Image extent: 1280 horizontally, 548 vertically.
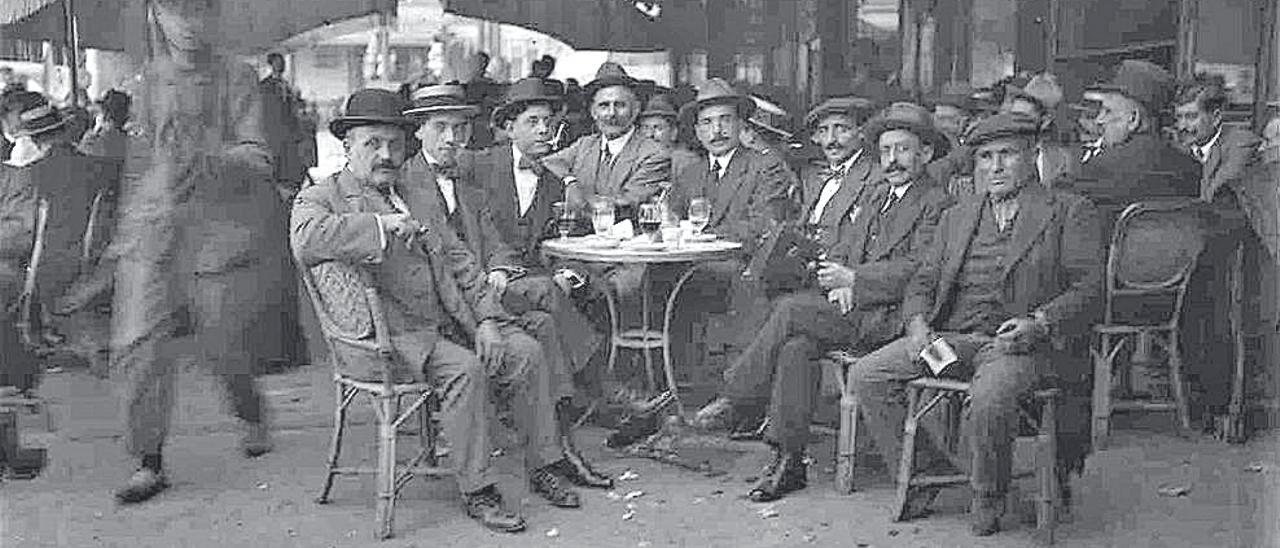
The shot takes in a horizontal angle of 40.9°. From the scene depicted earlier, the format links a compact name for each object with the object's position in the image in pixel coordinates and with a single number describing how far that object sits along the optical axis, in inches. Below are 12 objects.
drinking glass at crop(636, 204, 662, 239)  222.5
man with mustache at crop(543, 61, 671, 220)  224.4
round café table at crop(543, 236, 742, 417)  210.8
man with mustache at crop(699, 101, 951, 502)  197.6
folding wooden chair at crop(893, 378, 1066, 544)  182.7
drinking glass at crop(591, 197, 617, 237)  223.3
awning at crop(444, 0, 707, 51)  190.7
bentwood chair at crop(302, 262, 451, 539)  185.9
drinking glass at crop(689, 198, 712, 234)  222.2
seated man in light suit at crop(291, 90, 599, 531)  183.8
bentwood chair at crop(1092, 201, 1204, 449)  197.2
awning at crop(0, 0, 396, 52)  177.2
